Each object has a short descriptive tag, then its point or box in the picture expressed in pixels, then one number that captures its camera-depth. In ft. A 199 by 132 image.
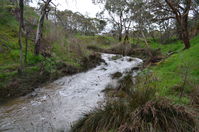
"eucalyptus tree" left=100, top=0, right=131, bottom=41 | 85.97
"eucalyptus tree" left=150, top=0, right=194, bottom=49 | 30.07
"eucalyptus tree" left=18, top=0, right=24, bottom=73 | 19.50
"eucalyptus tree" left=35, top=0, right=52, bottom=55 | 26.71
